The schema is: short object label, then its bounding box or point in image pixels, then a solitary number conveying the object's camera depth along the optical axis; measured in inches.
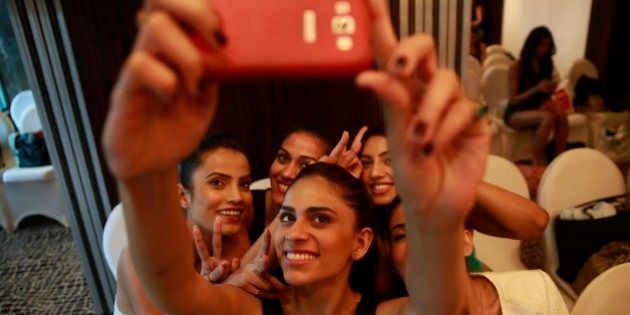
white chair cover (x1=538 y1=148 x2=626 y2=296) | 57.6
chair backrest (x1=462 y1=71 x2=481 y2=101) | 114.7
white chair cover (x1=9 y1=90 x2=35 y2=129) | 128.4
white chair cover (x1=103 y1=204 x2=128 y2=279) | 50.6
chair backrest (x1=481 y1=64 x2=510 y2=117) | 129.6
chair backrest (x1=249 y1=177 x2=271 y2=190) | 60.4
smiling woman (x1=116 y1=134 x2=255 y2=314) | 42.5
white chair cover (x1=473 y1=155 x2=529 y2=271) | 58.8
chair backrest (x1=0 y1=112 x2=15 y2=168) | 113.8
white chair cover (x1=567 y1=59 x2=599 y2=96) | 139.4
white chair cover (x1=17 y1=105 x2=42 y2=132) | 116.0
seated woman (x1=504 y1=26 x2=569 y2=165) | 116.0
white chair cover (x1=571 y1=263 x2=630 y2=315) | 34.7
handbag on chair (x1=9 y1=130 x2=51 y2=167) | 106.3
